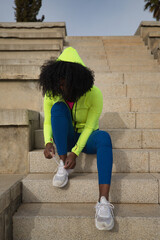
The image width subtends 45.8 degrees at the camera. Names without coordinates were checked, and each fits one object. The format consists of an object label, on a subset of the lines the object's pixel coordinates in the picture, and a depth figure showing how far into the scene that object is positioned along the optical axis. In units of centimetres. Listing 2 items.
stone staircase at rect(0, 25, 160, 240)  142
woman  145
